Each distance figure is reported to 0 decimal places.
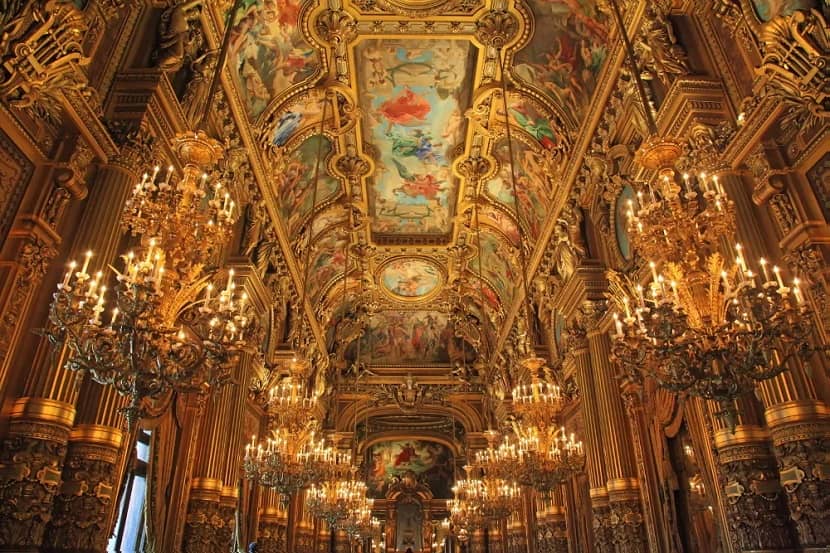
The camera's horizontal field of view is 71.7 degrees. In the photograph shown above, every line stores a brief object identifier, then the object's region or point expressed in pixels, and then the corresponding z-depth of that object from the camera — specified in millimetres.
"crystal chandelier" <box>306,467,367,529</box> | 12305
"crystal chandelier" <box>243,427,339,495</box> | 8781
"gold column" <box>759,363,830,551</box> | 4909
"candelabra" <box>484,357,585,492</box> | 8547
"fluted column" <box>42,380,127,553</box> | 5367
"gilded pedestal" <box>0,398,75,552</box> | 4879
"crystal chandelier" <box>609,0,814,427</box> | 4262
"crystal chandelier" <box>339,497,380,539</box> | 15664
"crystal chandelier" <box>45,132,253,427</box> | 4344
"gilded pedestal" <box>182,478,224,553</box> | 8859
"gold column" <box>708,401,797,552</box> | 5434
